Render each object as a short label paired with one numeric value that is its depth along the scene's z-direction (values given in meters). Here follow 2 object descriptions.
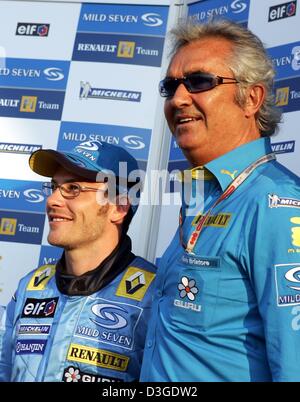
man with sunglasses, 1.47
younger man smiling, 2.18
